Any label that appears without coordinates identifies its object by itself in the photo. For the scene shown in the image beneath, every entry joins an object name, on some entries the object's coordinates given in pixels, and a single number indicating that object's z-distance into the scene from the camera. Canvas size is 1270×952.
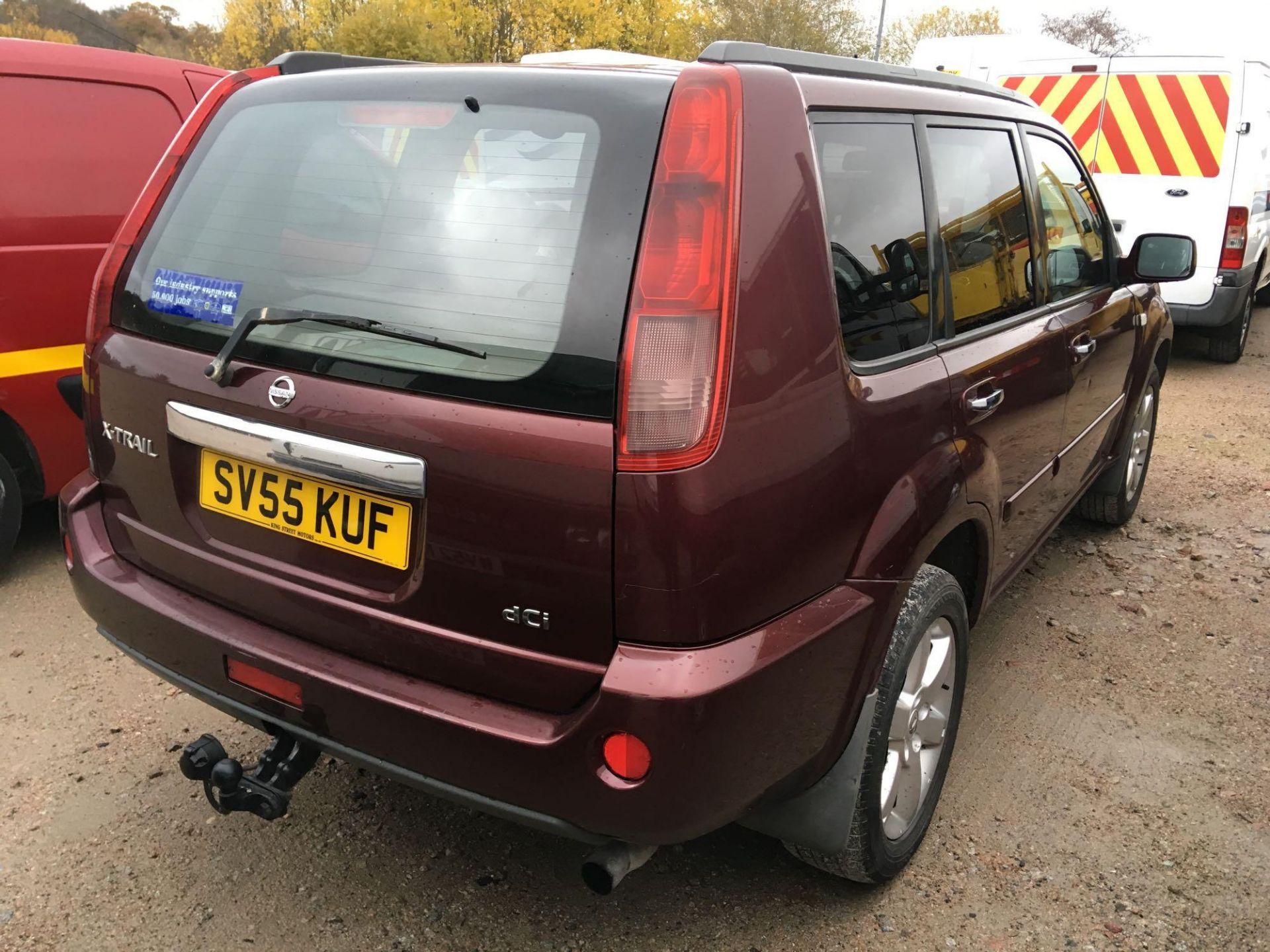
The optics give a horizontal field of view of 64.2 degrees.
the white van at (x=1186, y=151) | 7.53
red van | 3.64
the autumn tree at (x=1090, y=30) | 44.50
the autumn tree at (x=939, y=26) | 38.69
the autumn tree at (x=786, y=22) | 34.19
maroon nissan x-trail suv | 1.63
